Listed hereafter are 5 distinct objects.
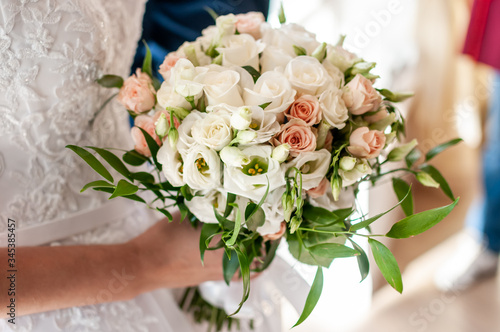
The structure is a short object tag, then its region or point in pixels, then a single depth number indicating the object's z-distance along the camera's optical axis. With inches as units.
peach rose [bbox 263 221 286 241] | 26.2
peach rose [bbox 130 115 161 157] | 26.1
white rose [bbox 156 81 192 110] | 24.0
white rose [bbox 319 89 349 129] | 23.5
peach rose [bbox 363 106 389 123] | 26.7
